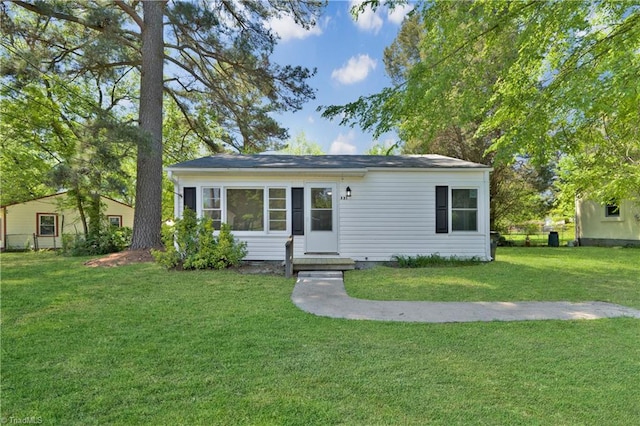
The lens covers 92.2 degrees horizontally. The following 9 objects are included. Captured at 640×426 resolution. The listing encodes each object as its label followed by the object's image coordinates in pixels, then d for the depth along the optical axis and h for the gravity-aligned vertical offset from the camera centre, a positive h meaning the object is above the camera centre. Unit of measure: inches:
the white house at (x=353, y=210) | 345.7 +10.6
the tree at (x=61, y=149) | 309.0 +97.0
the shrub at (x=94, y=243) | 475.2 -36.1
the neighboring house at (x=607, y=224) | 553.0 -10.2
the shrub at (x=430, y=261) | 337.1 -46.2
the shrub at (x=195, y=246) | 306.7 -26.5
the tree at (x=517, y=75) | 187.9 +100.9
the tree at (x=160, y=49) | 350.0 +228.7
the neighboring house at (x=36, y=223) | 691.4 -5.0
